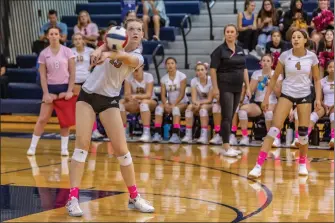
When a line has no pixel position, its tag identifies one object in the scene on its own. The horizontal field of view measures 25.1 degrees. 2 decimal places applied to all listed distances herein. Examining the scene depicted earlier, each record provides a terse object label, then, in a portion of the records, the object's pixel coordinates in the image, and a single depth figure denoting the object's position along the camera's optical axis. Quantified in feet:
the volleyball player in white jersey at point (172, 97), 43.27
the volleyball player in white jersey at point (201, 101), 42.39
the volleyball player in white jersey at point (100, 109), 21.89
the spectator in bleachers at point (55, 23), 50.88
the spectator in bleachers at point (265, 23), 45.97
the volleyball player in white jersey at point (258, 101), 40.78
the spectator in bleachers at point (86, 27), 49.90
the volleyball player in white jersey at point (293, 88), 29.45
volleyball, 19.88
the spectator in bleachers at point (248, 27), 47.34
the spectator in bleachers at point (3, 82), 50.77
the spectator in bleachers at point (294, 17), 44.29
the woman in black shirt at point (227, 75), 35.50
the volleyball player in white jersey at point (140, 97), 43.29
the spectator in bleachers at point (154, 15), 51.26
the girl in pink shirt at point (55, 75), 34.71
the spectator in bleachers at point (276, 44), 43.34
